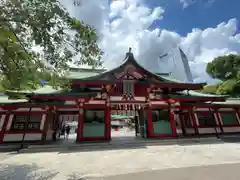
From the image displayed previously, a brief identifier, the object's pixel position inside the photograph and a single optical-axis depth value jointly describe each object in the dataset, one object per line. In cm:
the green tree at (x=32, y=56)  491
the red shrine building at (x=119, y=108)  1112
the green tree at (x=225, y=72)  2359
